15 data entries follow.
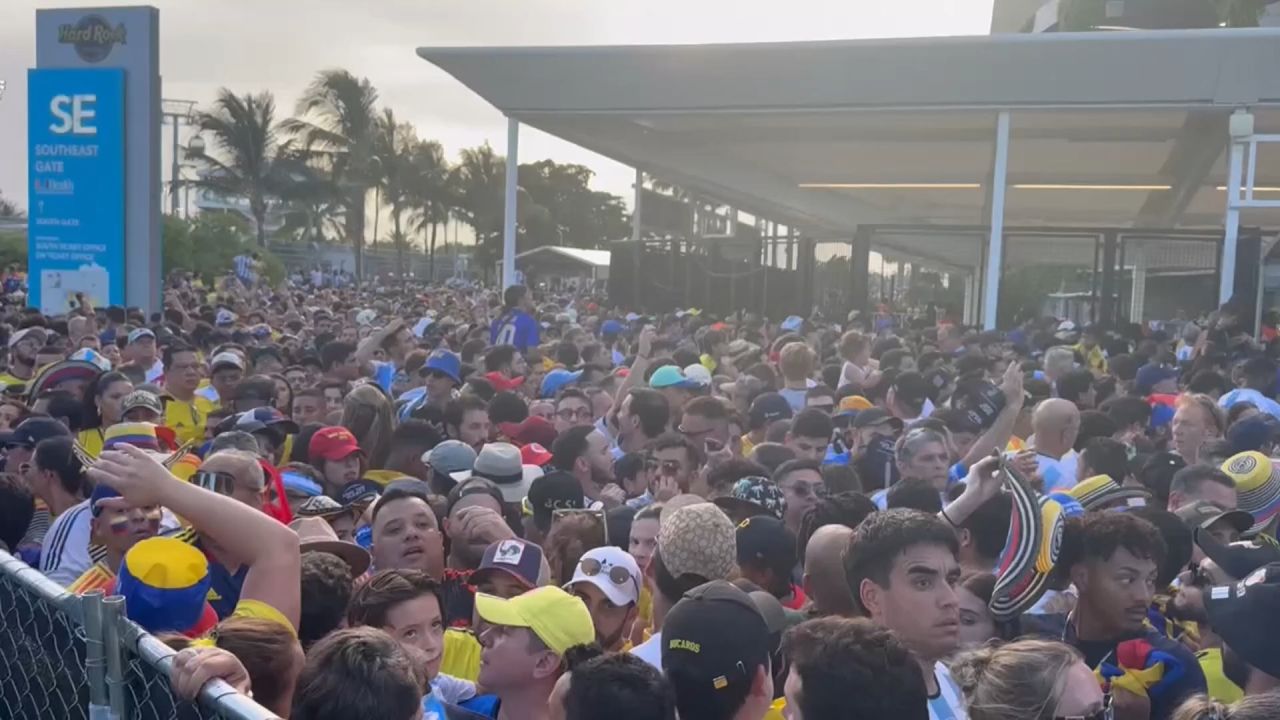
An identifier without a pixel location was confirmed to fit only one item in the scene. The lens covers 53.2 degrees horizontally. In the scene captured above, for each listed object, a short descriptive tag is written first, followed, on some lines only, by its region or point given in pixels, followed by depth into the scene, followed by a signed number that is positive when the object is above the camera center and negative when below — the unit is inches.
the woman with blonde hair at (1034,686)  133.8 -42.8
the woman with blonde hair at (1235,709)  118.1 -39.7
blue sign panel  775.7 +37.0
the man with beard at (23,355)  476.1 -41.5
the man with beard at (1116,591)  173.8 -43.4
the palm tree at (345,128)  2271.2 +226.0
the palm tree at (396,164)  2369.6 +175.0
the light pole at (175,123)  2134.6 +215.7
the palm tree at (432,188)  2539.4 +143.5
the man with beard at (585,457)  300.7 -45.5
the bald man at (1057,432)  301.3 -35.4
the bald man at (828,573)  188.7 -44.7
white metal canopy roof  683.4 +101.6
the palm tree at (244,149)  2197.3 +178.5
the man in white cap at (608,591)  187.2 -47.7
